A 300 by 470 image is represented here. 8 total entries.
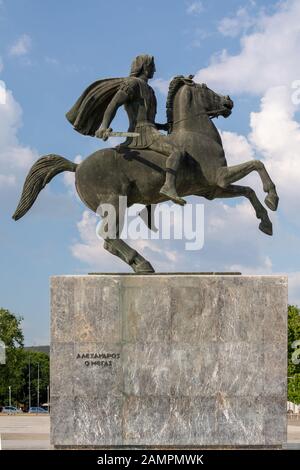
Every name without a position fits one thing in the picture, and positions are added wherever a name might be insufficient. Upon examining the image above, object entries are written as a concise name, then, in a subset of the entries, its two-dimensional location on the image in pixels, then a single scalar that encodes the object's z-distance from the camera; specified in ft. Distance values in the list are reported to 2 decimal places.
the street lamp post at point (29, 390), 286.46
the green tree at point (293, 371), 169.58
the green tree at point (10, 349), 194.80
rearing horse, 44.96
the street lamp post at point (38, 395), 296.51
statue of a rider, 44.52
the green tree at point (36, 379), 303.89
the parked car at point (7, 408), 232.53
